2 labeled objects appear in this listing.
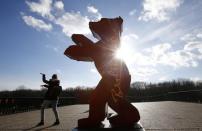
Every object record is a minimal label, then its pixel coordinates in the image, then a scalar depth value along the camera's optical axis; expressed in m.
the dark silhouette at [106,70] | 1.94
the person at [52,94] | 4.70
